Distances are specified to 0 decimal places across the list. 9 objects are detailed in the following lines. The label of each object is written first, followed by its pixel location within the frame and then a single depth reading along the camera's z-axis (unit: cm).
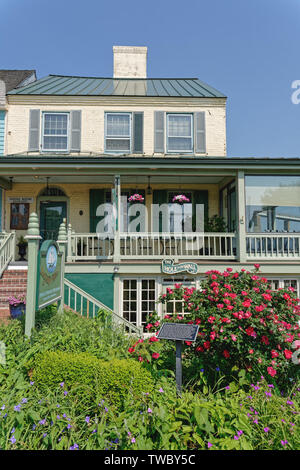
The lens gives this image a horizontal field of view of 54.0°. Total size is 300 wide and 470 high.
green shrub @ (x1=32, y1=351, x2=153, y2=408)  366
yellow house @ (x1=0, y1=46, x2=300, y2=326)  930
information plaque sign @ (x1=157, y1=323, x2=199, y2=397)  382
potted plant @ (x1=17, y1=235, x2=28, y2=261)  1155
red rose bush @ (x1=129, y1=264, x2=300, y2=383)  405
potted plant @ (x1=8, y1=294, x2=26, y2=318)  753
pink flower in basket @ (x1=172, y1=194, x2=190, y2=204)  1058
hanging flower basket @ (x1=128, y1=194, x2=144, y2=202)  1043
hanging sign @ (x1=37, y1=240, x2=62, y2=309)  489
